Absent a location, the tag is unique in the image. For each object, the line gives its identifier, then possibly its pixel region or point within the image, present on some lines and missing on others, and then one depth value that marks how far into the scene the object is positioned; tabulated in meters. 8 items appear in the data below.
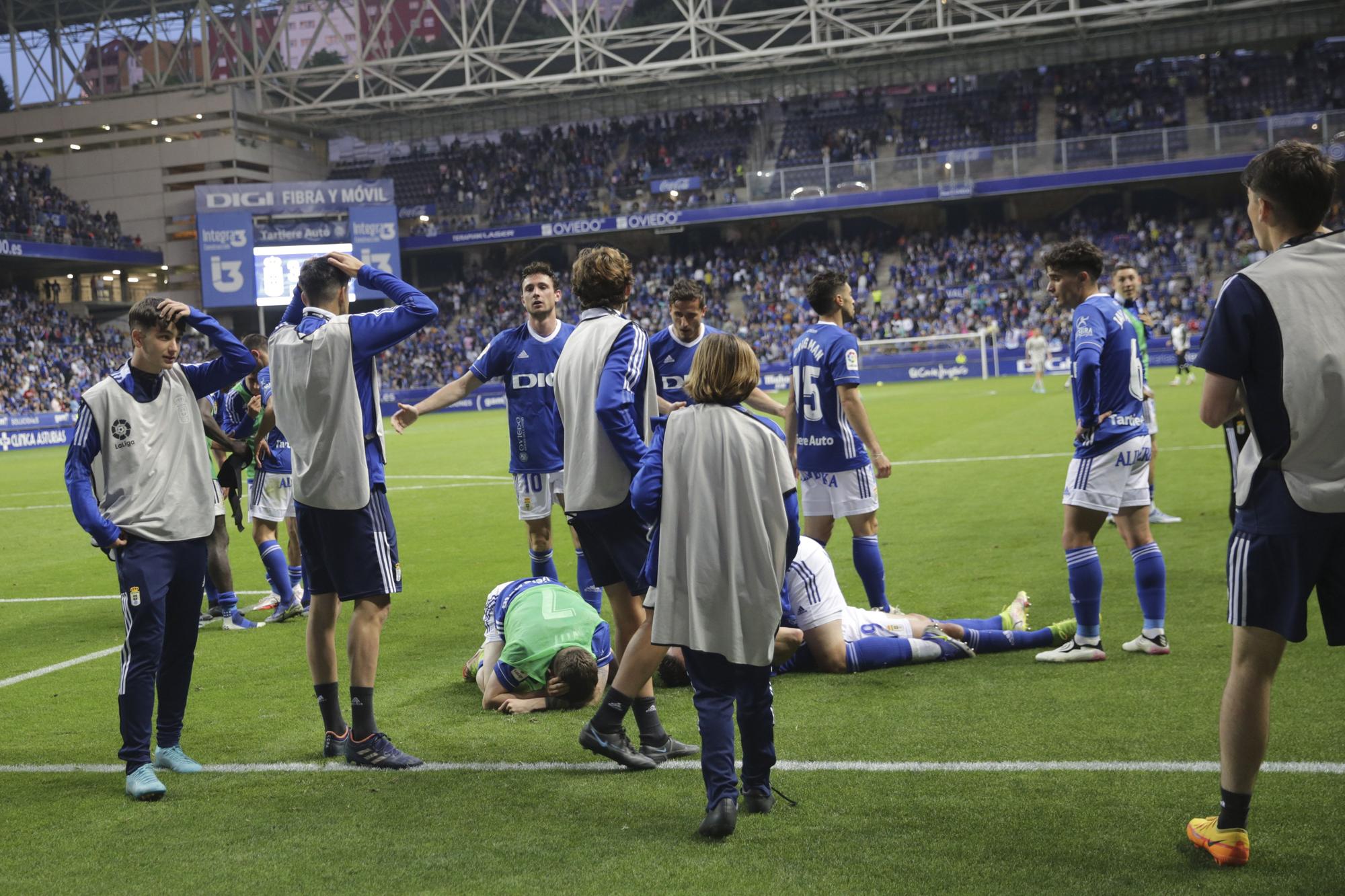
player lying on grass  6.30
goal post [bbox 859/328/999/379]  41.99
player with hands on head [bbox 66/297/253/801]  5.25
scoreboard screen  46.41
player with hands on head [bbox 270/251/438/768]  5.31
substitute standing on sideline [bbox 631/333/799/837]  4.34
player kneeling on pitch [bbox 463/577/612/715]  6.10
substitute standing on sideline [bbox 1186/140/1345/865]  3.59
